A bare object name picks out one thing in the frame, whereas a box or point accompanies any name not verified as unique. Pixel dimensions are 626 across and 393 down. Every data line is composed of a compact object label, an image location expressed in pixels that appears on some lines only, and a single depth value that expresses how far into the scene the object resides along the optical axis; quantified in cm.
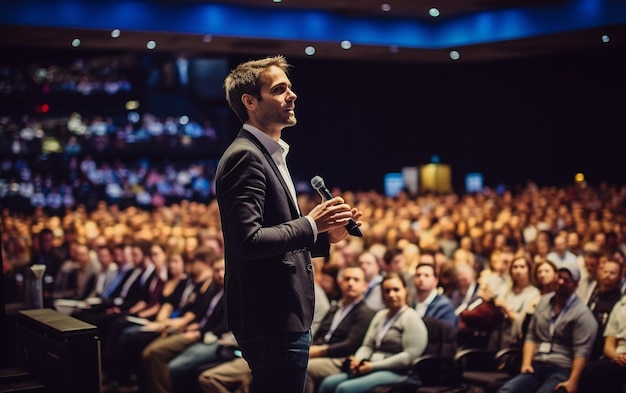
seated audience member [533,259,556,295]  547
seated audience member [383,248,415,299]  700
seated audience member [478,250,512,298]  634
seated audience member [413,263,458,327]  536
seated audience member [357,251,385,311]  612
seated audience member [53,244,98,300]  849
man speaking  215
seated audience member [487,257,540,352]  546
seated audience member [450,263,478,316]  612
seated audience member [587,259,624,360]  539
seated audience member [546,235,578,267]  756
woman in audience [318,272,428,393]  511
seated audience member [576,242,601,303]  614
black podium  304
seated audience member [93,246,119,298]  837
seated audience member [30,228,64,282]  914
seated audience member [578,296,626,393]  471
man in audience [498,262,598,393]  477
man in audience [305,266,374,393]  537
